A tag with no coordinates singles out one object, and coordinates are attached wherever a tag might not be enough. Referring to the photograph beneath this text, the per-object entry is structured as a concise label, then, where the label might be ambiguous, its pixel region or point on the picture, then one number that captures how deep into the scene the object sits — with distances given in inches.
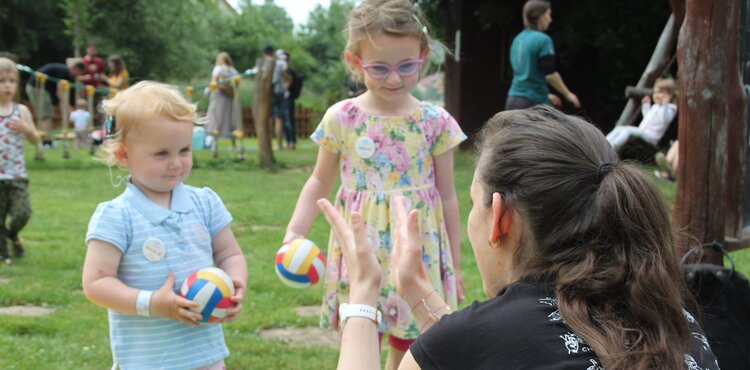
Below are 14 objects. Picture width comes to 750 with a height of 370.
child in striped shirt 102.1
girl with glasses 130.7
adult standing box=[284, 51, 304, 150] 725.3
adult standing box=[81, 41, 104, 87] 668.7
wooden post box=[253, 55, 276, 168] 513.0
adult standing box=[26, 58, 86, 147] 668.1
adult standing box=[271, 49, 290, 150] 681.0
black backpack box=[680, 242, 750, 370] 129.0
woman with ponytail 63.7
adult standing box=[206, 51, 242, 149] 613.9
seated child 408.2
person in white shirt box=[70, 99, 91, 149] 681.6
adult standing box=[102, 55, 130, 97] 646.5
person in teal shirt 321.7
